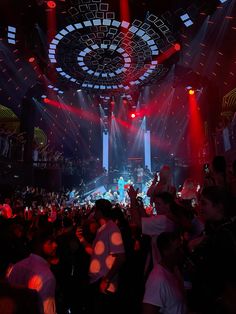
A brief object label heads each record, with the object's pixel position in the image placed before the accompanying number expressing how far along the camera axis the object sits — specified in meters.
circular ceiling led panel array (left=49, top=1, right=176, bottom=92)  8.98
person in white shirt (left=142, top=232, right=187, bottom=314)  1.96
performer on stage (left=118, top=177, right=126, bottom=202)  23.62
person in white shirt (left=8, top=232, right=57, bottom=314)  2.12
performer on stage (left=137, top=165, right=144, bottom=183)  26.27
